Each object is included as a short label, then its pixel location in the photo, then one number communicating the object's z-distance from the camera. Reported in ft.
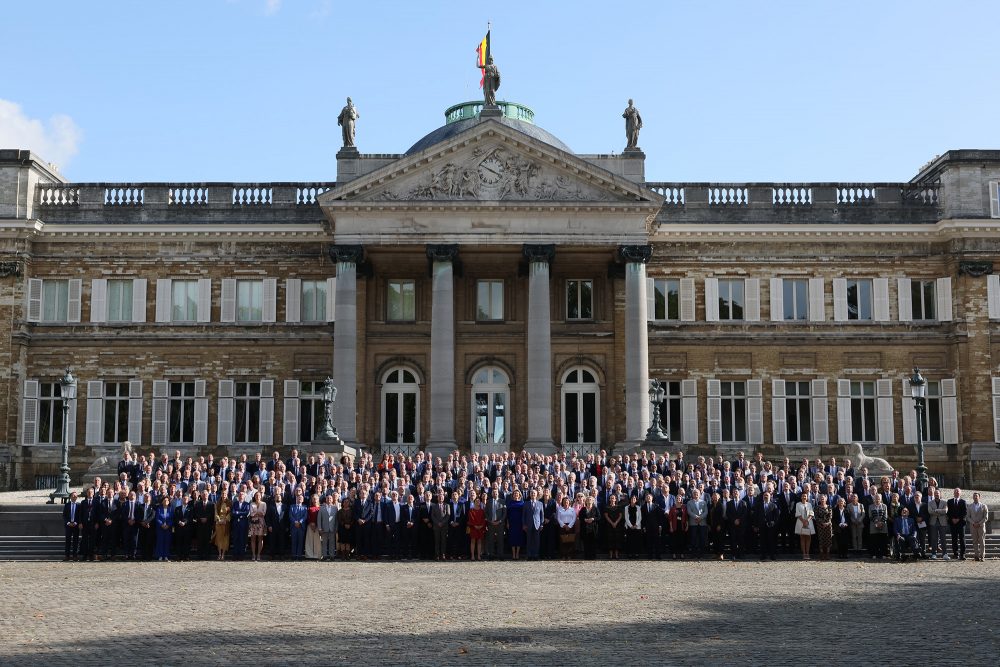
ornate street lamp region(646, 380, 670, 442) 114.02
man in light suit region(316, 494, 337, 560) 77.30
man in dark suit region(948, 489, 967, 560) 79.66
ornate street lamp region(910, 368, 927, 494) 101.99
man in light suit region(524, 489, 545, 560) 77.56
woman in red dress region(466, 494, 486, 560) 78.07
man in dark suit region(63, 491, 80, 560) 77.92
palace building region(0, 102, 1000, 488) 134.62
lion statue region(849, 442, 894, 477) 105.29
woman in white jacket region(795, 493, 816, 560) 78.28
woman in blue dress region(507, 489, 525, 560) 78.07
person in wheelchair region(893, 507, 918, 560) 77.36
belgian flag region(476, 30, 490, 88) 135.44
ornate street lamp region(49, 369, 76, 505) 96.17
